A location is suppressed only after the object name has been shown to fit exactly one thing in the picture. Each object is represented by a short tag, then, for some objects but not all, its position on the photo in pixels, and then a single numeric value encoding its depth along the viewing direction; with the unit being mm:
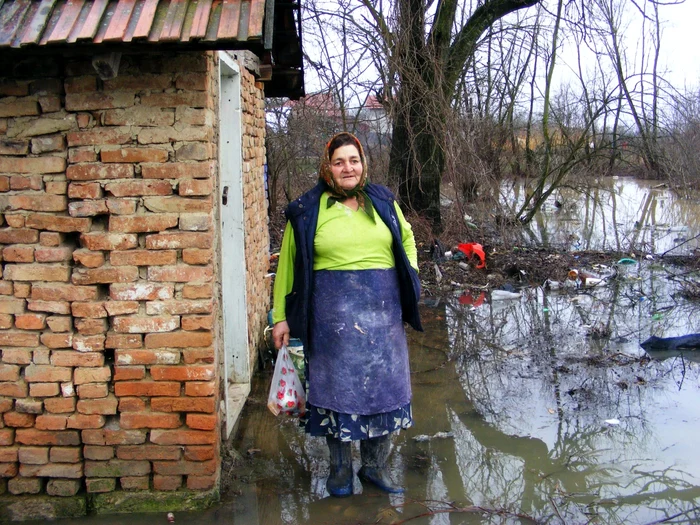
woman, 3492
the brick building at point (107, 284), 3377
